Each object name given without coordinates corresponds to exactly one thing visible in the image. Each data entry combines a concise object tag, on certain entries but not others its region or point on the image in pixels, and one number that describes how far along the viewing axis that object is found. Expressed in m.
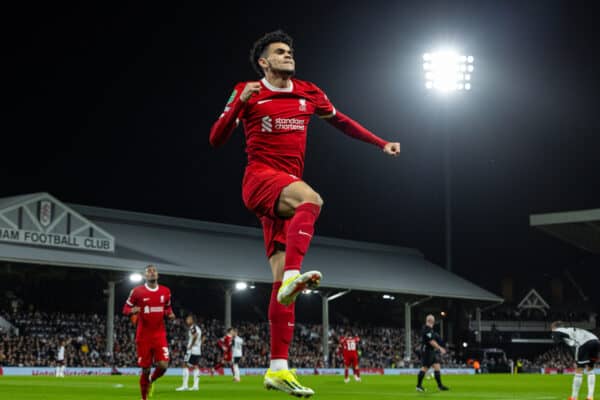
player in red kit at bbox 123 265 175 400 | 16.73
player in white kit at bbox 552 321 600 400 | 19.20
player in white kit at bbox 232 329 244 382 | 33.58
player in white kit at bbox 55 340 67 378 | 37.41
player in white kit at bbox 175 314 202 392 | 25.30
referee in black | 26.27
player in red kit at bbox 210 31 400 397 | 6.78
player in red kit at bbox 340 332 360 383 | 35.07
